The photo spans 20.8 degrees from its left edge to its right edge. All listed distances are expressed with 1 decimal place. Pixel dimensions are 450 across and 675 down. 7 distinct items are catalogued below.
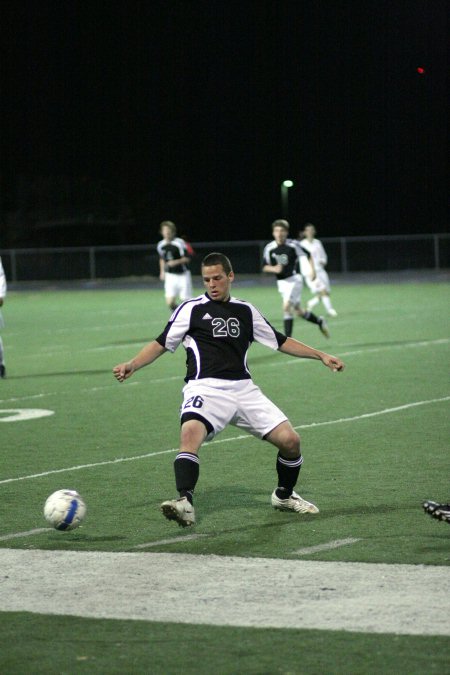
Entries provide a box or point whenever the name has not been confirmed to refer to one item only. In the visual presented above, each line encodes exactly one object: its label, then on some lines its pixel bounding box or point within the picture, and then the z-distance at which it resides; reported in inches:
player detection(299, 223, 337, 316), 1103.6
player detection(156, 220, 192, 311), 1047.0
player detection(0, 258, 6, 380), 651.5
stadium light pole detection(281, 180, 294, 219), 2790.4
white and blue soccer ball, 301.1
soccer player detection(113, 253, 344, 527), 317.7
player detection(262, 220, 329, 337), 875.4
